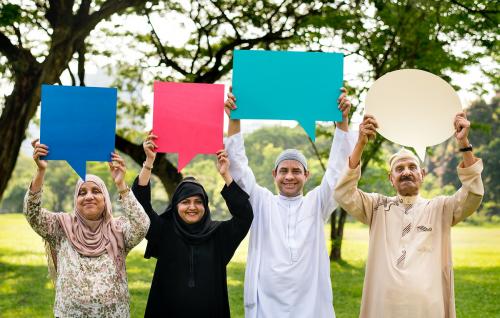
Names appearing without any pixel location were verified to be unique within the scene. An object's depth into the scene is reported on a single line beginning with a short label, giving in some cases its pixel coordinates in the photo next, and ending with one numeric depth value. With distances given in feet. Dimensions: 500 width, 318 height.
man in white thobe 12.58
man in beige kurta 11.79
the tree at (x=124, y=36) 28.40
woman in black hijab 12.34
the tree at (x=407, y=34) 34.83
